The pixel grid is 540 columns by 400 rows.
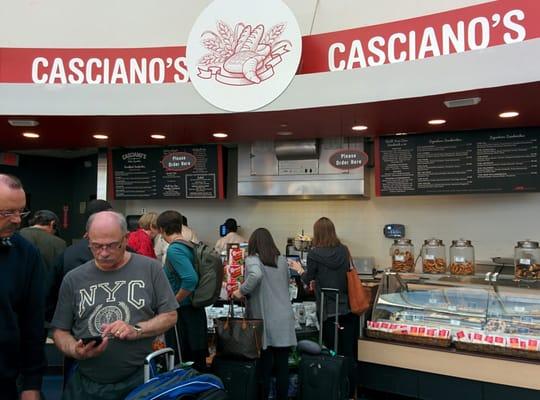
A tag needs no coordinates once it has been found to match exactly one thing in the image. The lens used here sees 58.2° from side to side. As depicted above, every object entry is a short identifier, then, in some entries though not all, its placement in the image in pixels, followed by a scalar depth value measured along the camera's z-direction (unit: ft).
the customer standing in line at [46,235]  12.94
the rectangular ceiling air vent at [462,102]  11.87
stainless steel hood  18.20
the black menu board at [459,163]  15.07
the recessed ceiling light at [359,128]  15.53
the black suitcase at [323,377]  11.89
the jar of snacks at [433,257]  14.03
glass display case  11.93
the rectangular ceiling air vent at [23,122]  15.02
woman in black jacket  13.52
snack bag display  14.92
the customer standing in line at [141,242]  13.23
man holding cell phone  6.40
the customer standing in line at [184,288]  11.35
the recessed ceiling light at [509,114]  13.32
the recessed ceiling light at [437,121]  14.44
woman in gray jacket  12.20
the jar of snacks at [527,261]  12.71
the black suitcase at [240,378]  11.84
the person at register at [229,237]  20.41
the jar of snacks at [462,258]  13.55
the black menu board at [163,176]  19.44
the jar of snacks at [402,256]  14.53
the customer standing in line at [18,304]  5.57
